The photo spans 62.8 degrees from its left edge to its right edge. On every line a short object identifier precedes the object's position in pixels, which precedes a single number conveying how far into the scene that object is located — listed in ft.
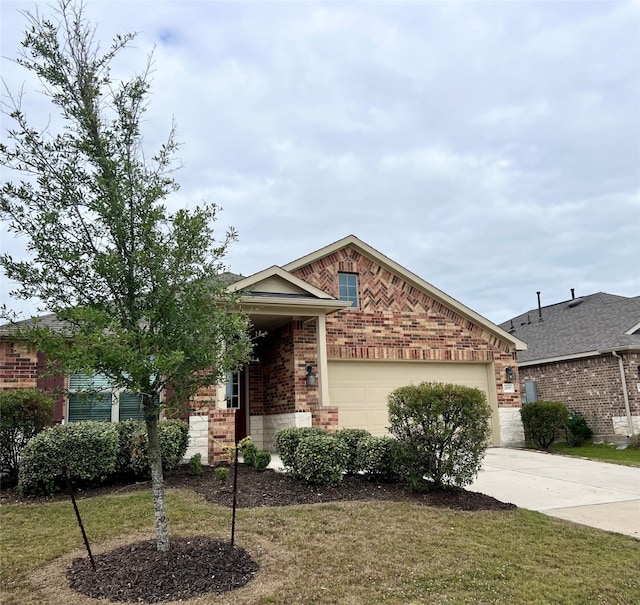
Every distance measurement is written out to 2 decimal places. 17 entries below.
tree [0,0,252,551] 14.66
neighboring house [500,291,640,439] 51.01
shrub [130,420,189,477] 26.48
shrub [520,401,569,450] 45.73
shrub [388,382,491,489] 23.65
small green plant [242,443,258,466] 30.57
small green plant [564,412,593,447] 53.06
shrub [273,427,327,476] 26.85
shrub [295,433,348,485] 24.91
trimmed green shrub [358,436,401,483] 26.17
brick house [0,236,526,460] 37.60
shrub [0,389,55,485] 25.57
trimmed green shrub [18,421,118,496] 24.00
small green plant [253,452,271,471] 29.76
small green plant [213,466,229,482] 26.22
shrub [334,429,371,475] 26.81
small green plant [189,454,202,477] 28.94
